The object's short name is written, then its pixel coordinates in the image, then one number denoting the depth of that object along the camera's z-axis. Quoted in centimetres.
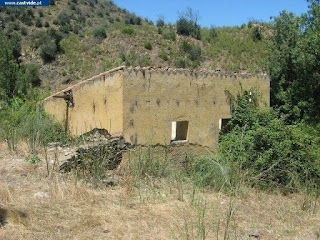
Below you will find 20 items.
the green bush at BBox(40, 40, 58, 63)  3244
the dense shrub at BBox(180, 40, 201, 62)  3356
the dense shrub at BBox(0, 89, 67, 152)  835
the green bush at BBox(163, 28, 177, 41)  3619
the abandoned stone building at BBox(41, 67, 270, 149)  789
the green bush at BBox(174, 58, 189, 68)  3088
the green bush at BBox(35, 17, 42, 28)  3806
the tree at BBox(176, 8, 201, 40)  3791
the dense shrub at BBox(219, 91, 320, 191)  803
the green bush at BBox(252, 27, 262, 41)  3562
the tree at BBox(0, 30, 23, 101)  1655
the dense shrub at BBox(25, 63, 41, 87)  2922
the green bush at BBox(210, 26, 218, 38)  3786
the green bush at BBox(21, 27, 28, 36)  3603
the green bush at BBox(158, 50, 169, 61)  3250
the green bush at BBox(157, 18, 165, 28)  4225
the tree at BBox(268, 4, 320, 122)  1152
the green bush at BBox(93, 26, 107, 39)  3511
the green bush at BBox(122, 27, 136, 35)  3556
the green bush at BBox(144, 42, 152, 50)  3362
